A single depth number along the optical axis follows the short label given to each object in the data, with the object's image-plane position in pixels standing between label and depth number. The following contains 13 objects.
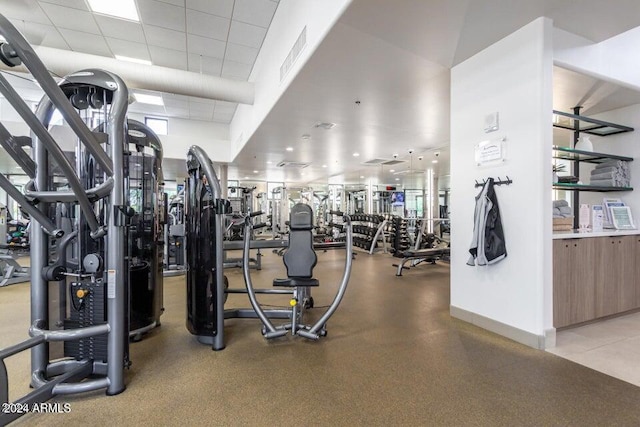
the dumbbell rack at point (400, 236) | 7.77
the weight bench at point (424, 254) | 5.66
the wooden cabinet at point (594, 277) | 2.83
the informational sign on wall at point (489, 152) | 2.92
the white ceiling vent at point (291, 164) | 10.20
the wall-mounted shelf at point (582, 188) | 3.04
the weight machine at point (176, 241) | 4.66
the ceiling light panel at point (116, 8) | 4.19
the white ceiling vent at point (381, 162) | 9.84
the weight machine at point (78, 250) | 1.79
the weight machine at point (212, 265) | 2.60
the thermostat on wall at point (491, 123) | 2.97
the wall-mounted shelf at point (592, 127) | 3.64
